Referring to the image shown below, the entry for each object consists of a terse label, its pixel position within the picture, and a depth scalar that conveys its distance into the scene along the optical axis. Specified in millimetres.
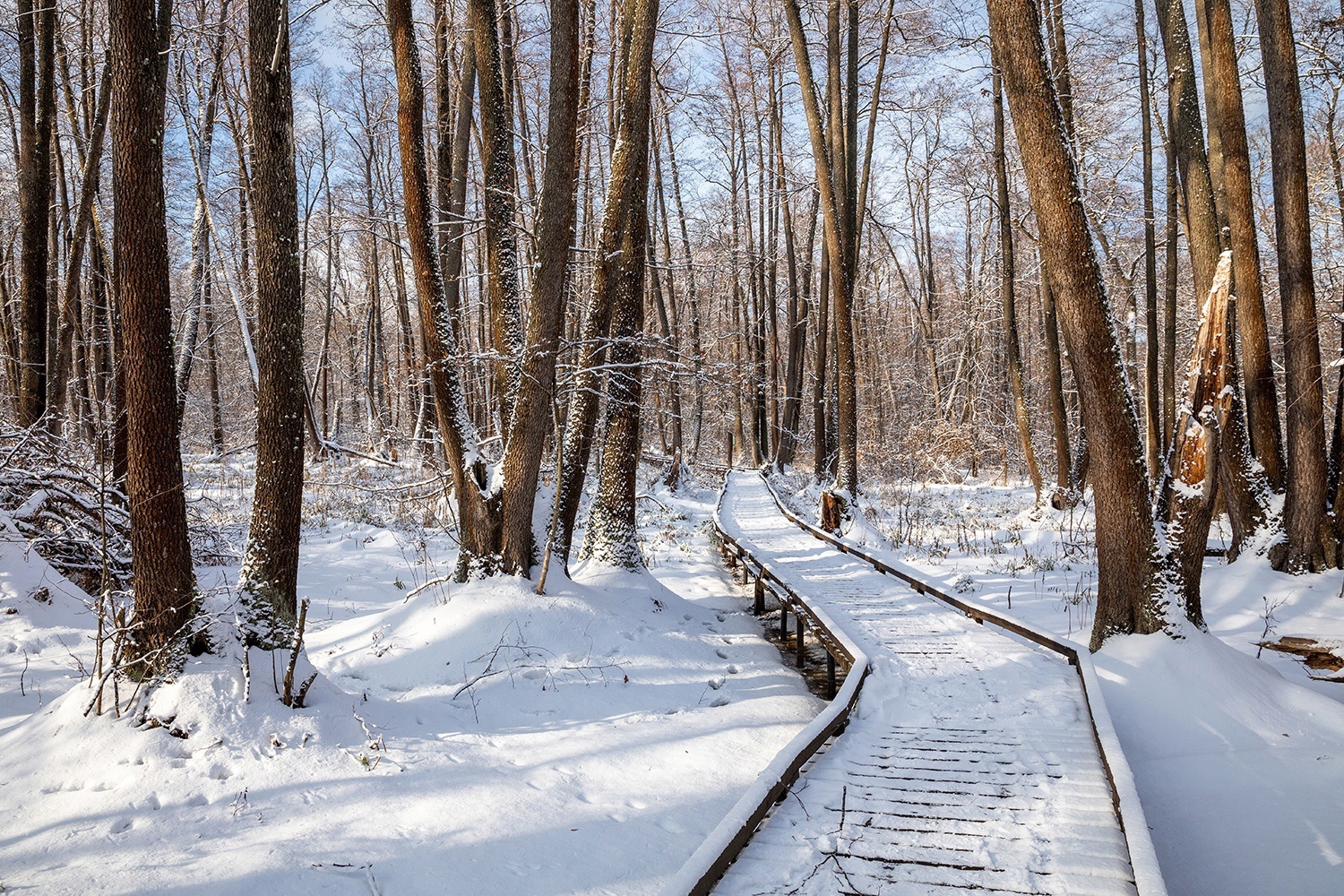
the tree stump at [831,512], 14117
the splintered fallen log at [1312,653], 5668
